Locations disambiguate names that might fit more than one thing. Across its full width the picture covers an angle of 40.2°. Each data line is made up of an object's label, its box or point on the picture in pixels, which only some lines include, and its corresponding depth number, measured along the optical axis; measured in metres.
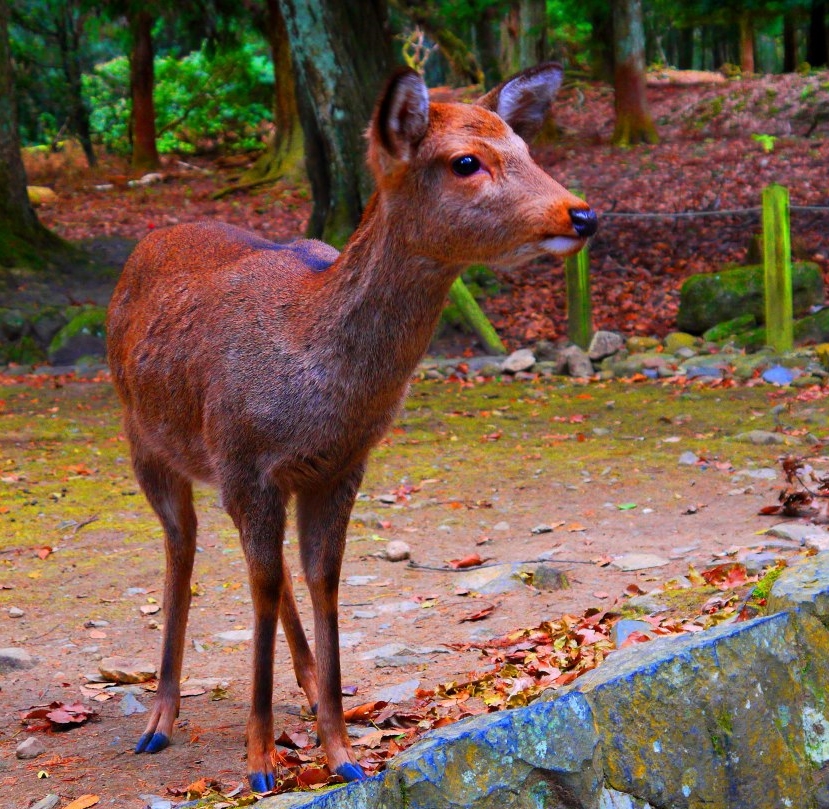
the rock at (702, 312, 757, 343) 12.04
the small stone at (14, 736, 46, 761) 4.00
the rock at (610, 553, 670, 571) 5.55
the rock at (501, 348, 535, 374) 11.66
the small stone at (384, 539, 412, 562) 6.28
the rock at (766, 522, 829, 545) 5.35
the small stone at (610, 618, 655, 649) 4.21
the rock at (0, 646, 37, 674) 4.85
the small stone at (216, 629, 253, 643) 5.29
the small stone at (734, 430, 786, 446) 8.06
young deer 3.51
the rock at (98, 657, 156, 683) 4.79
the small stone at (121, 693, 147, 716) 4.55
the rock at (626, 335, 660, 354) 12.05
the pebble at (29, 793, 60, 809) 3.54
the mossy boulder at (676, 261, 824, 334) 12.22
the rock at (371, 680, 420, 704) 4.34
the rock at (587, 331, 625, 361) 11.82
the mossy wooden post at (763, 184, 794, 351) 11.23
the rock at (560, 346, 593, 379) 11.41
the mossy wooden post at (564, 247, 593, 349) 12.26
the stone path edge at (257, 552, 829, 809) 2.79
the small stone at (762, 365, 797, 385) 10.20
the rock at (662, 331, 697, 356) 11.94
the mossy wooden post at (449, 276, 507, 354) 12.63
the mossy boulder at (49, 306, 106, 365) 13.09
